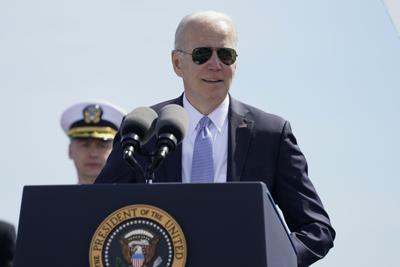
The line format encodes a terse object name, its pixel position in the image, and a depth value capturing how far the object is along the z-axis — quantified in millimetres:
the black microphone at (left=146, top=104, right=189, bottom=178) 8766
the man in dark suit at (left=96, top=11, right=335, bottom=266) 11531
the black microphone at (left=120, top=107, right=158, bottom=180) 8820
